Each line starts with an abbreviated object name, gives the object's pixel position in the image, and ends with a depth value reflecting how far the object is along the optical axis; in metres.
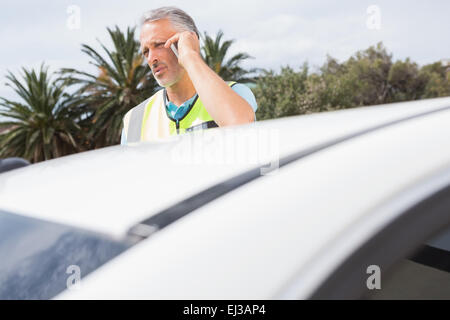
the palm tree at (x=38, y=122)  18.95
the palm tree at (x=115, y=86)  18.88
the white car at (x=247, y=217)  0.67
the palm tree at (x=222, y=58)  20.88
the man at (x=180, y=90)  1.88
